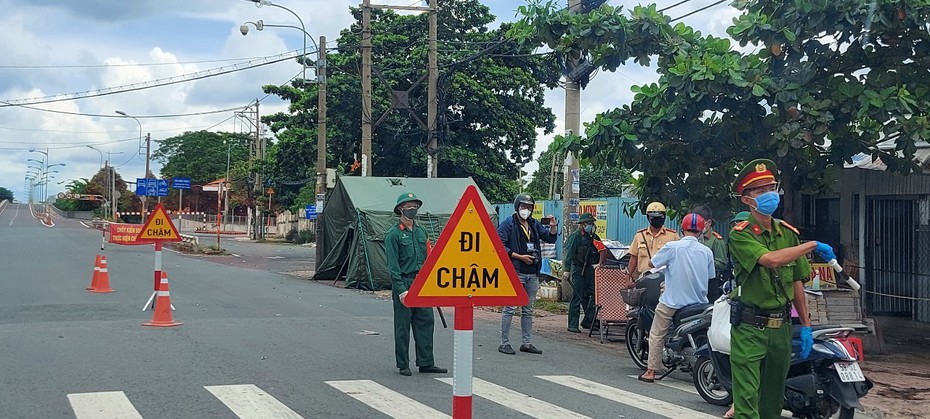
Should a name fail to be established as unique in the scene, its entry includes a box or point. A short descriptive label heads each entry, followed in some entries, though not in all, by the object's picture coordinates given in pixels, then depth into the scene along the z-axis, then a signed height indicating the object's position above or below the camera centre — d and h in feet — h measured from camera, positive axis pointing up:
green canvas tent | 67.36 +0.82
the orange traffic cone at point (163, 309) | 39.78 -3.81
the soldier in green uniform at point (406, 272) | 28.02 -1.36
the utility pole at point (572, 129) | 50.85 +6.02
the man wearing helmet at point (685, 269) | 27.68 -1.13
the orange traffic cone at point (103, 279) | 57.16 -3.52
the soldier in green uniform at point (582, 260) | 40.93 -1.32
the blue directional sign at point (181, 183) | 196.95 +10.01
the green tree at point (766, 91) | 31.50 +5.36
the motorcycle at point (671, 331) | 26.86 -3.19
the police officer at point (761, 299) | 16.83 -1.25
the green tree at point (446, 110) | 105.91 +14.94
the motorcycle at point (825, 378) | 20.33 -3.39
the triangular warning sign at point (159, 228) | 47.84 -0.09
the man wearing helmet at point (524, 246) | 32.68 -0.56
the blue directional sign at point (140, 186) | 149.72 +6.86
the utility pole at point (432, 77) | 80.07 +14.05
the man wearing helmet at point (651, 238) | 32.14 -0.20
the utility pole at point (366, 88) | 81.00 +13.23
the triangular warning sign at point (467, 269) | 15.34 -0.68
